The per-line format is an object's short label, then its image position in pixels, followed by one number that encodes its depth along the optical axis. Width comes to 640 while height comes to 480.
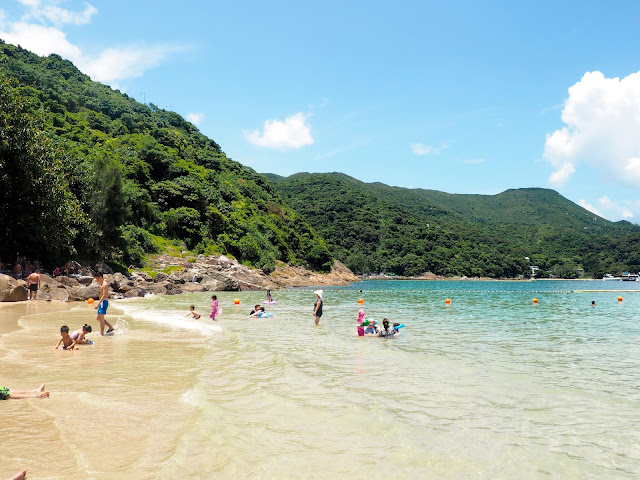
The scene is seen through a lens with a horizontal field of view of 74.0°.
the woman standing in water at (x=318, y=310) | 20.75
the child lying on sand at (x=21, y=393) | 7.20
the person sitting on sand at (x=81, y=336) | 12.76
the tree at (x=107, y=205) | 43.75
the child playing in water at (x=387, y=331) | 17.39
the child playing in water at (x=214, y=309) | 22.56
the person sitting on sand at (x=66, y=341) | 11.91
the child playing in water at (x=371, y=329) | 17.94
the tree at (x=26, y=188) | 28.48
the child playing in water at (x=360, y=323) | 17.70
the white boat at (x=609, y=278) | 141.38
